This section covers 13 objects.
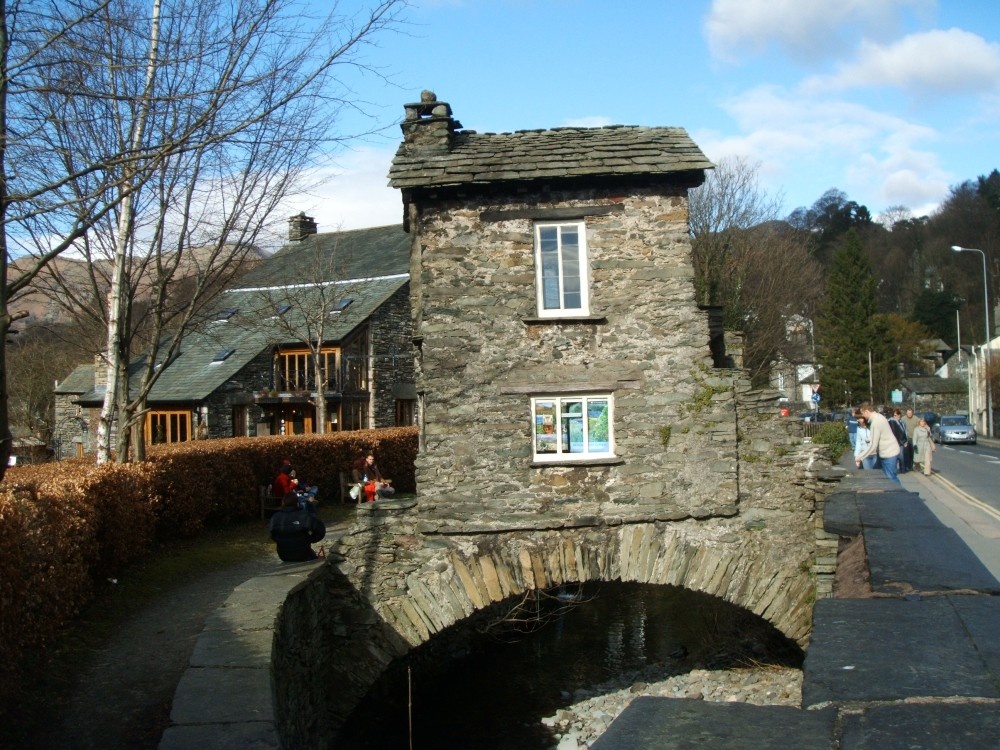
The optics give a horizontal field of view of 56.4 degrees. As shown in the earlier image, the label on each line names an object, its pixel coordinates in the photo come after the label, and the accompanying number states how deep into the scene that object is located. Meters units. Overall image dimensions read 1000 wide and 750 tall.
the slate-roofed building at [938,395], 64.87
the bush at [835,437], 27.83
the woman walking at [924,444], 23.00
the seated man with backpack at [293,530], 13.63
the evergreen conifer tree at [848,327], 62.59
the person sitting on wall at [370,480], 20.05
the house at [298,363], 33.03
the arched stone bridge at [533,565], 13.64
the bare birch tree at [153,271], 15.52
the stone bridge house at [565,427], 13.76
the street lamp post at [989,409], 52.84
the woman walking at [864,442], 19.58
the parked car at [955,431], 45.19
